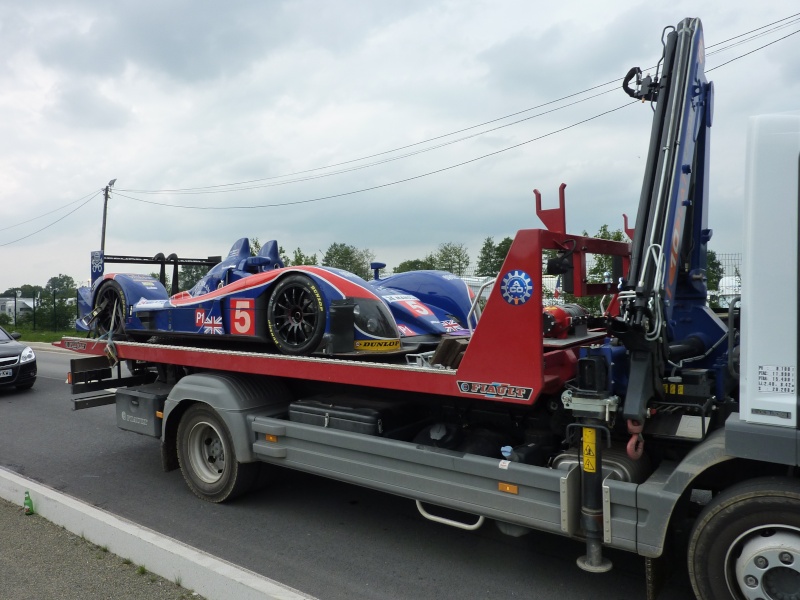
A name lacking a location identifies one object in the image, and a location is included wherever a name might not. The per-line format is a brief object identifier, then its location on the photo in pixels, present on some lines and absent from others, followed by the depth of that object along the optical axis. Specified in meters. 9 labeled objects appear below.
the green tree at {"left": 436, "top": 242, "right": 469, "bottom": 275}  28.28
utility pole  33.36
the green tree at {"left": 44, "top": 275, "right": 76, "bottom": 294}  46.89
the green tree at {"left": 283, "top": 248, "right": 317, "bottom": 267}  20.58
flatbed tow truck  2.95
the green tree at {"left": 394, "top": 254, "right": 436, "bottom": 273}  26.21
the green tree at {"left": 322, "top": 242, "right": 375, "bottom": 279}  28.29
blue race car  5.17
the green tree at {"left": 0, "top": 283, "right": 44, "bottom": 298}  36.41
